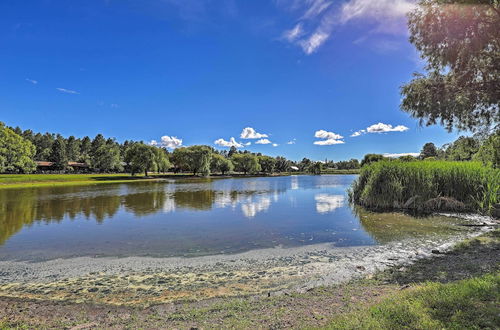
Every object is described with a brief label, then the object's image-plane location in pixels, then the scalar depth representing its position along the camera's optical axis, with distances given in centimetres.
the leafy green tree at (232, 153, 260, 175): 12433
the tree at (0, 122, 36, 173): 5519
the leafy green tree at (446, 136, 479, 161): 1288
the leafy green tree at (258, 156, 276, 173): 13975
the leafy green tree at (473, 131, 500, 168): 1163
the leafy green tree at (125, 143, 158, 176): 7775
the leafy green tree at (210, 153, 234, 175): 10900
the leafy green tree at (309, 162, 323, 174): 14775
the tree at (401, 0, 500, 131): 974
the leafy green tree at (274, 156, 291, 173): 15625
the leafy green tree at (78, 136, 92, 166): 12190
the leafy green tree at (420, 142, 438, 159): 9816
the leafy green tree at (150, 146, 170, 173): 8219
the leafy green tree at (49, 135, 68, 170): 9938
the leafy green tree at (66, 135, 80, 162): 11581
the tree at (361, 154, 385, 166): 11133
